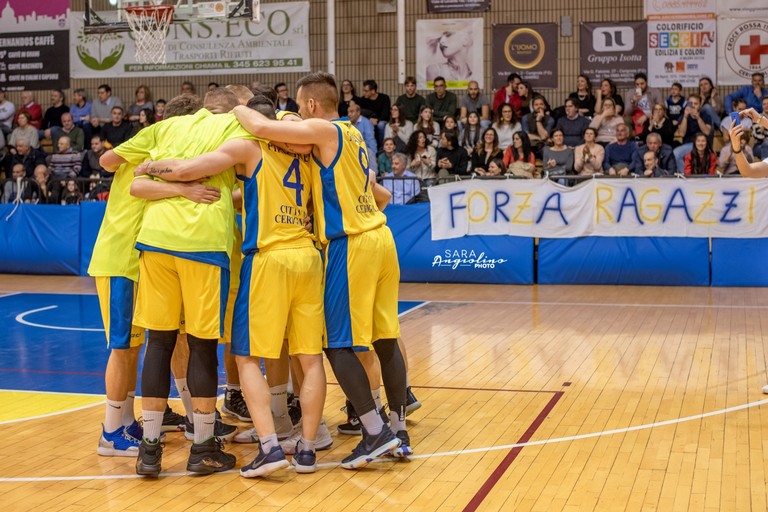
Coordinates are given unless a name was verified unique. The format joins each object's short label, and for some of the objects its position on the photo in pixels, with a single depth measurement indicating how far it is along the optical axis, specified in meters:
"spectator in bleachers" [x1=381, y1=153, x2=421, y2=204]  15.19
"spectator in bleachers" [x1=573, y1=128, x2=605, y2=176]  15.33
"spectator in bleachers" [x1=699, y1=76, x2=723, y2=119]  16.88
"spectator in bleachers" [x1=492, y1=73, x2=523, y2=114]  17.44
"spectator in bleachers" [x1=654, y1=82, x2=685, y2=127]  16.92
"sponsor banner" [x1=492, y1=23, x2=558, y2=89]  18.59
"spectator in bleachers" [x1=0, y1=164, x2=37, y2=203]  16.92
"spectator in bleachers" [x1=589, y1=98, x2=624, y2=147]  16.39
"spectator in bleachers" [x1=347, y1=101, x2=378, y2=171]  16.67
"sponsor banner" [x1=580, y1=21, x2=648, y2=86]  18.11
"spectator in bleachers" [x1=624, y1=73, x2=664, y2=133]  17.28
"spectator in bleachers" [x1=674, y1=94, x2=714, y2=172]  16.14
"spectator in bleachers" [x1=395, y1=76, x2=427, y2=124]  17.98
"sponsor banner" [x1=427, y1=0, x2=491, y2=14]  18.80
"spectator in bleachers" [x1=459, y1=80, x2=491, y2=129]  17.67
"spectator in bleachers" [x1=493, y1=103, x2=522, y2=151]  16.78
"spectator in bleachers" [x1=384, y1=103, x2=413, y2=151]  17.22
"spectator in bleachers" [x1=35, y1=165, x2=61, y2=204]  16.86
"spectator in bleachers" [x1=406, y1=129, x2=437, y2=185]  16.06
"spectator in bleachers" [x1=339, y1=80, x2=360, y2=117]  17.71
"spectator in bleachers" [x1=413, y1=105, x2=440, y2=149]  16.67
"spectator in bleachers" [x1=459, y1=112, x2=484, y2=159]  16.72
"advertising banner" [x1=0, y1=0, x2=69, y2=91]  20.61
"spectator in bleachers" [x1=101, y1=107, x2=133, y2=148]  18.59
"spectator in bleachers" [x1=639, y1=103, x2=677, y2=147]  16.11
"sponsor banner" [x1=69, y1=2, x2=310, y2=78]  19.53
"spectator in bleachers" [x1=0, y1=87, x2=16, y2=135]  19.73
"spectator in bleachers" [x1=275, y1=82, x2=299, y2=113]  17.67
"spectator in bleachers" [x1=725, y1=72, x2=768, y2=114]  16.64
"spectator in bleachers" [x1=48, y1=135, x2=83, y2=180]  17.91
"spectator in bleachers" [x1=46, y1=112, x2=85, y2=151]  18.80
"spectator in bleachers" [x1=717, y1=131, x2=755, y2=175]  15.22
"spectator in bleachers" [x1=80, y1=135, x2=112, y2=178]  17.77
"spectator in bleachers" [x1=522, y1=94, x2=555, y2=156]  16.64
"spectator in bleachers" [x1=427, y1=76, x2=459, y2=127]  17.88
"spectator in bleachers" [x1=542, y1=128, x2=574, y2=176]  15.48
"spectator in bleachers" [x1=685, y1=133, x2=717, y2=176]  14.98
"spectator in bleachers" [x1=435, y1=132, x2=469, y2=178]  16.03
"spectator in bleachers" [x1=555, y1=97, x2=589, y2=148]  16.47
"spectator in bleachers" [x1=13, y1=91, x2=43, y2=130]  20.02
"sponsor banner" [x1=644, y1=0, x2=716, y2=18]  17.83
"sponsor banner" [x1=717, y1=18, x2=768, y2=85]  17.62
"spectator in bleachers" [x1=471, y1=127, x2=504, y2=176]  15.91
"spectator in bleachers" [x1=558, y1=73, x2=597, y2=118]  17.12
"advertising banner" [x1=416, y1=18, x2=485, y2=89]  18.80
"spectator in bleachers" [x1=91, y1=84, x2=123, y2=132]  19.74
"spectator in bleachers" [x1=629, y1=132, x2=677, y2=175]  15.30
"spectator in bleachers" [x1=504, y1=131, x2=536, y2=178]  15.39
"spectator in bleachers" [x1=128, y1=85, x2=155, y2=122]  19.33
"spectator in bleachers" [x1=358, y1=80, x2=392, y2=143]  18.03
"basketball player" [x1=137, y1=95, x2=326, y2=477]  5.54
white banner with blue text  13.65
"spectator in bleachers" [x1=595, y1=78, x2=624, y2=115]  16.97
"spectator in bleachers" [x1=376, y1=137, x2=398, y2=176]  16.23
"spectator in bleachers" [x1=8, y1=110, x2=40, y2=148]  19.03
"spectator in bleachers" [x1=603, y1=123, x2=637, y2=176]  15.66
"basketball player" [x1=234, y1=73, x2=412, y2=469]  5.66
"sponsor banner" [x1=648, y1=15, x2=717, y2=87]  17.88
